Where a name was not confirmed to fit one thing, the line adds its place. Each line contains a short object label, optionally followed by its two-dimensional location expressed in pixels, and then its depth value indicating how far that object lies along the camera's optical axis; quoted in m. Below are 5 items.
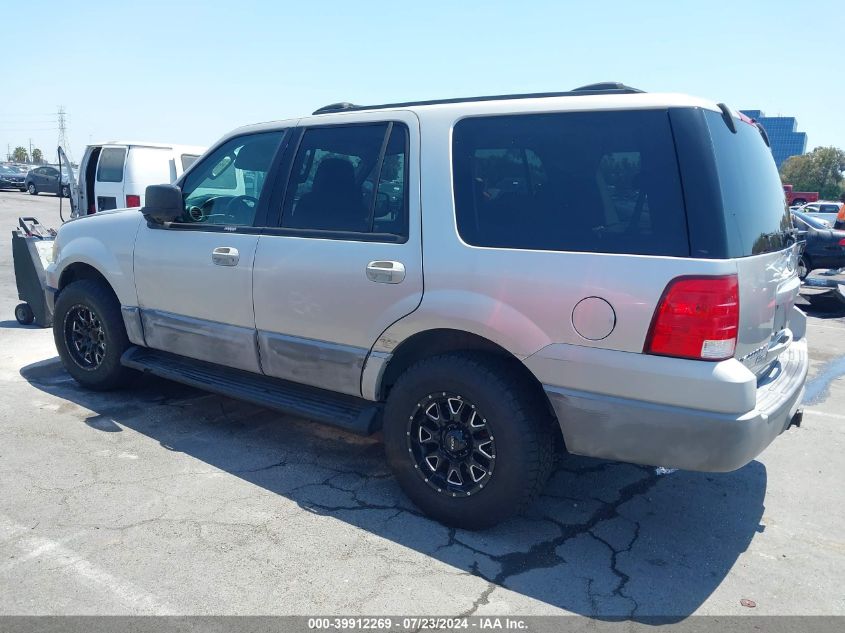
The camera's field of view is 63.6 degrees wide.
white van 12.25
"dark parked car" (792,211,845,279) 12.83
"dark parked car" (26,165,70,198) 32.06
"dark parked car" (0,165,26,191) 34.03
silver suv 2.83
